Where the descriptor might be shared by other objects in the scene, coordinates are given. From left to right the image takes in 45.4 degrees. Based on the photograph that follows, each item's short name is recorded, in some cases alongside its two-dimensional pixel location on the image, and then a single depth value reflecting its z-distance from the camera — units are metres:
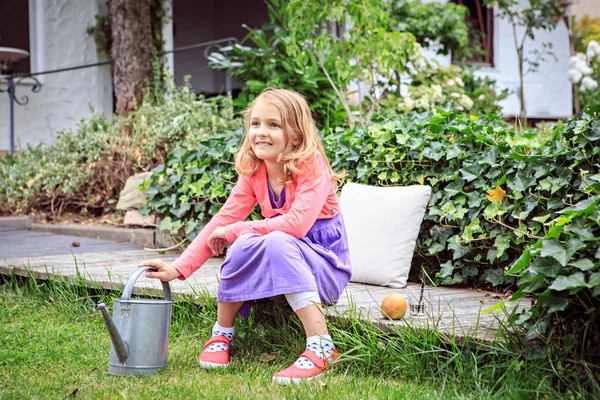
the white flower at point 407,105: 6.26
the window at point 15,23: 10.98
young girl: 2.56
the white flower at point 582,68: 8.38
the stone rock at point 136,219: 5.51
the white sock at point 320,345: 2.52
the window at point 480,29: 13.11
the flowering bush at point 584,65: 8.30
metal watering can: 2.48
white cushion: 3.47
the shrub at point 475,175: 3.02
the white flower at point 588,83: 8.22
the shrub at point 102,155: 5.95
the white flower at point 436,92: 6.62
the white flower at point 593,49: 8.68
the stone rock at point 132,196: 5.71
